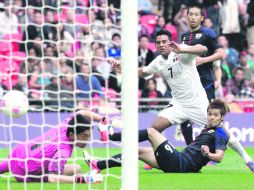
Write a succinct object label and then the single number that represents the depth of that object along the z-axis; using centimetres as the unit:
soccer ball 1770
